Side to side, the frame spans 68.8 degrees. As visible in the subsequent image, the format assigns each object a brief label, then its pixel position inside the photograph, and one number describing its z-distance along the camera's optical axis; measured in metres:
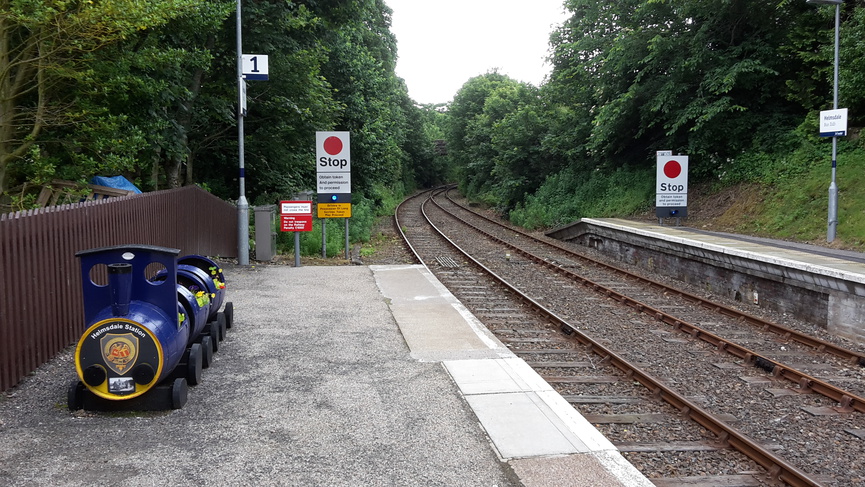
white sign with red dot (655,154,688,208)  19.34
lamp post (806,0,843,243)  15.05
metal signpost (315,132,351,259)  16.00
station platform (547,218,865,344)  9.81
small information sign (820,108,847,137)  15.27
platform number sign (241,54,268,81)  14.42
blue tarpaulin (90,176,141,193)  12.00
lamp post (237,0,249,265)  14.64
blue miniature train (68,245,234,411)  5.15
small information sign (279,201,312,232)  15.53
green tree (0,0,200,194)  8.20
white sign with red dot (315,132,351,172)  15.98
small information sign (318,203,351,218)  16.48
